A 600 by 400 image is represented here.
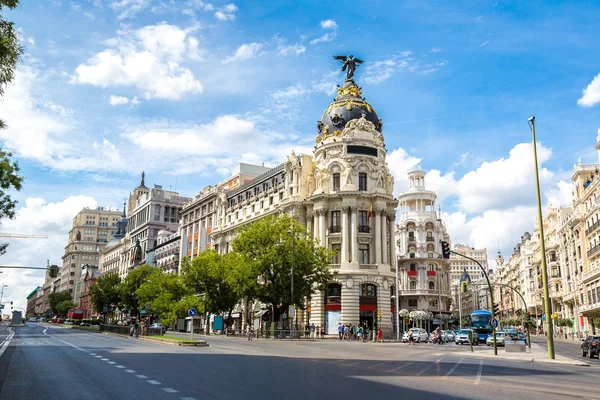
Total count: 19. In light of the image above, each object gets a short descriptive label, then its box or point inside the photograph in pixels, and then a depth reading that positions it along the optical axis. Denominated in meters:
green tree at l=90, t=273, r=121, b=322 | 106.75
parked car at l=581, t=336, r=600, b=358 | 32.38
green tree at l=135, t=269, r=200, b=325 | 64.06
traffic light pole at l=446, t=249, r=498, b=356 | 33.64
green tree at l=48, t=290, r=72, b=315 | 180.25
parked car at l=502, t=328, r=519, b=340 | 59.34
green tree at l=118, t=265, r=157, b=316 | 97.82
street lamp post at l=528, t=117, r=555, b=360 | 27.86
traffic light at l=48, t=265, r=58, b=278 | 43.56
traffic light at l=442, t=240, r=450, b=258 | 31.48
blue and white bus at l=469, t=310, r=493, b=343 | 66.38
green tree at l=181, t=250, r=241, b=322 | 61.78
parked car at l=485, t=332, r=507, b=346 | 53.12
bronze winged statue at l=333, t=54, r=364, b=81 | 75.69
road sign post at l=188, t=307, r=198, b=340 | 38.06
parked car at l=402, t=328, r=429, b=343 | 58.25
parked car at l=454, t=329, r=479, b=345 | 57.47
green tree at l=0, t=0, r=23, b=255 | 15.05
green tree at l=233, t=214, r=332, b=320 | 54.25
